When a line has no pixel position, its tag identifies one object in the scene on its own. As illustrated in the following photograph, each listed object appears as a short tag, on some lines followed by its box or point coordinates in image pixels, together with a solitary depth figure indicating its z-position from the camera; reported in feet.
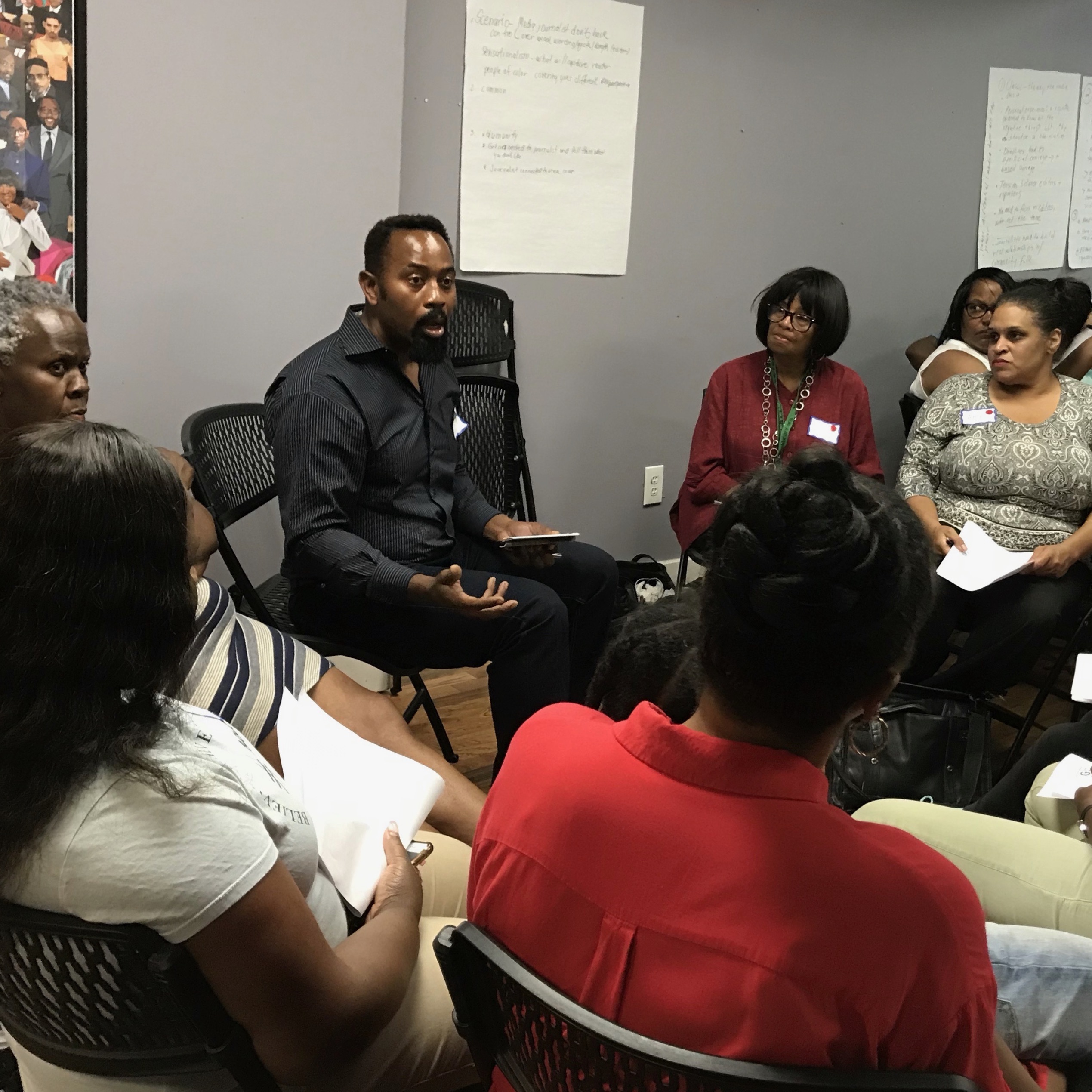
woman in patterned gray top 8.80
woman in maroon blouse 10.08
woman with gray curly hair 5.85
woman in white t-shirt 2.83
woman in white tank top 11.64
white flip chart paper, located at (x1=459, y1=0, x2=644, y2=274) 9.91
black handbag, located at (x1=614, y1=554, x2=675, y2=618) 10.87
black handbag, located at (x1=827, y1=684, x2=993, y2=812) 7.54
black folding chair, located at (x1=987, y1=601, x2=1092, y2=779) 8.48
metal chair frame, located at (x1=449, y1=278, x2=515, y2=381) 9.73
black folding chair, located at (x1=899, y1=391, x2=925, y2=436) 12.25
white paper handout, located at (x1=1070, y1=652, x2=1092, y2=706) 6.70
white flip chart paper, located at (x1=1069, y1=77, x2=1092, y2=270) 15.57
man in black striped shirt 7.19
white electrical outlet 12.49
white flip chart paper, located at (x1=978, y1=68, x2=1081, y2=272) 14.61
